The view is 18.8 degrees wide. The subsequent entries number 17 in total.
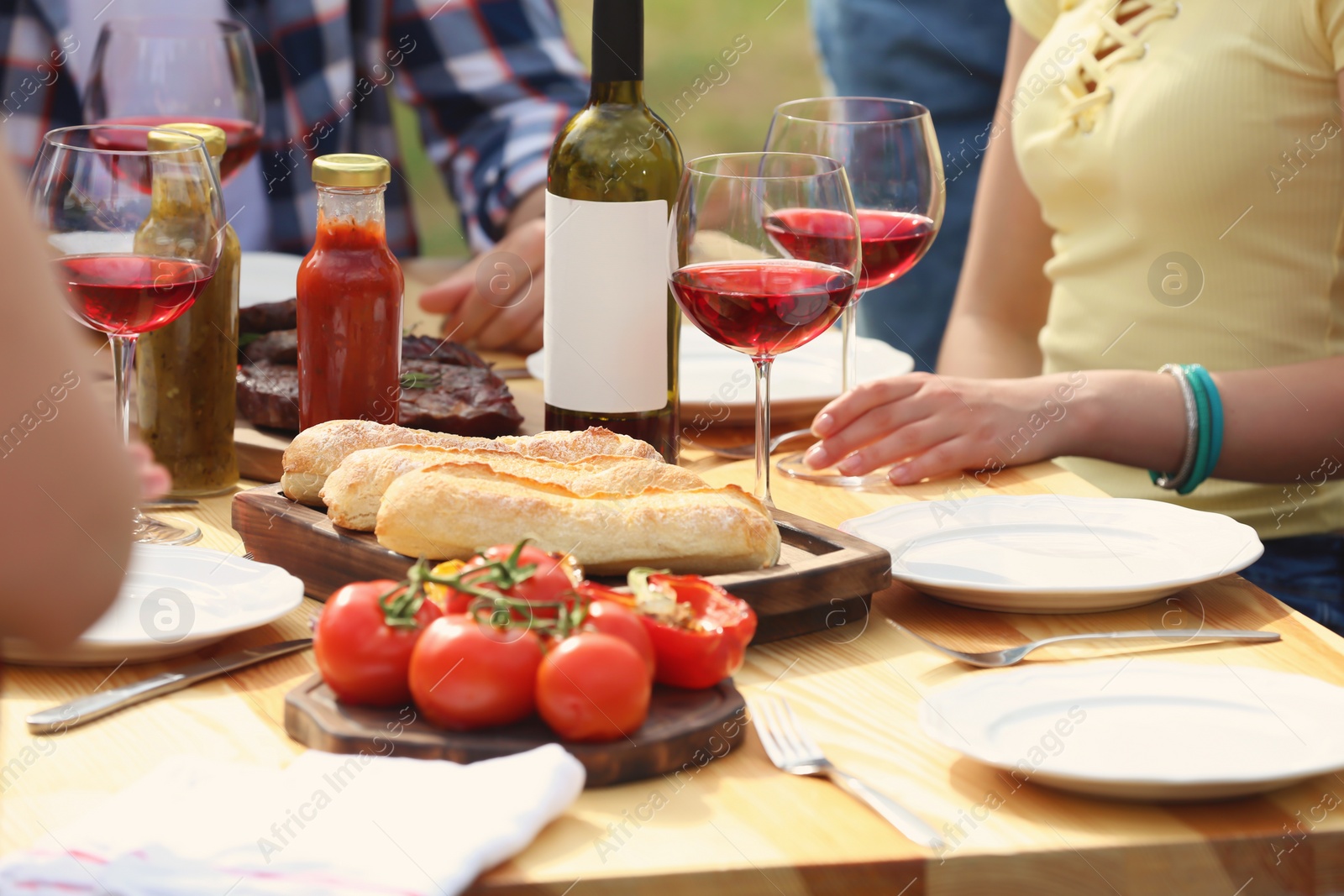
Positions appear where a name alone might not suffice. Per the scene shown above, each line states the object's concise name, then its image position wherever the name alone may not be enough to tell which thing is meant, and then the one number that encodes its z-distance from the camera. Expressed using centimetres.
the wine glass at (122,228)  206
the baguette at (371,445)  209
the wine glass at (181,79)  236
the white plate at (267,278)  253
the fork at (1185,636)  202
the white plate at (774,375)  240
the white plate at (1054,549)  205
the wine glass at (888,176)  230
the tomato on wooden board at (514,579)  191
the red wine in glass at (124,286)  209
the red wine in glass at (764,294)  212
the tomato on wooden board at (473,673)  188
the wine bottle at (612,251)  217
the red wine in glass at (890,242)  230
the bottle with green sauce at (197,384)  220
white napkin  180
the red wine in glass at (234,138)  237
